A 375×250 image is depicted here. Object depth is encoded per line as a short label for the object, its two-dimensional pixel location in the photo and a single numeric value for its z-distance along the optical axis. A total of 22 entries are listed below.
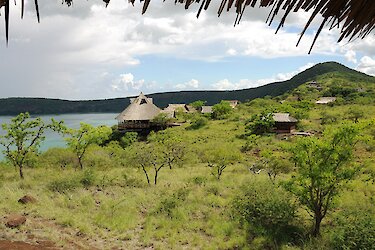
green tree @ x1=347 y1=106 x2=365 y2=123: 40.57
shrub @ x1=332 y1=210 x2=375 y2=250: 9.91
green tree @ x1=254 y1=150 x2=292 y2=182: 19.25
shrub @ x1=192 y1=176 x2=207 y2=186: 18.12
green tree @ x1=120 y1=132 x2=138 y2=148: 39.28
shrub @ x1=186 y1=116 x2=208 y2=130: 44.52
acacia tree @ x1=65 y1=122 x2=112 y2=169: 22.88
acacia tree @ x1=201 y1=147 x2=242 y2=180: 20.38
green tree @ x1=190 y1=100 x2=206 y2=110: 67.88
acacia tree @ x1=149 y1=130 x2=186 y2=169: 23.85
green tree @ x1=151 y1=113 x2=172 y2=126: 44.67
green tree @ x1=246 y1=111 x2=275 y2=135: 38.59
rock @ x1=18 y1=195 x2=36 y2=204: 13.82
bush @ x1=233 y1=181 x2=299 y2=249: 12.10
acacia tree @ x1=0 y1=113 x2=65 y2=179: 20.11
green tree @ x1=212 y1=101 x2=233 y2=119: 53.42
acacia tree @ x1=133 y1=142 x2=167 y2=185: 20.17
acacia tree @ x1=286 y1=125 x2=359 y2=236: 12.13
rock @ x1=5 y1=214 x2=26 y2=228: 11.41
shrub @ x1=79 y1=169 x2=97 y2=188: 17.09
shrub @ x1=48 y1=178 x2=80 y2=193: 15.92
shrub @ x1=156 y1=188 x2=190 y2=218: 13.74
